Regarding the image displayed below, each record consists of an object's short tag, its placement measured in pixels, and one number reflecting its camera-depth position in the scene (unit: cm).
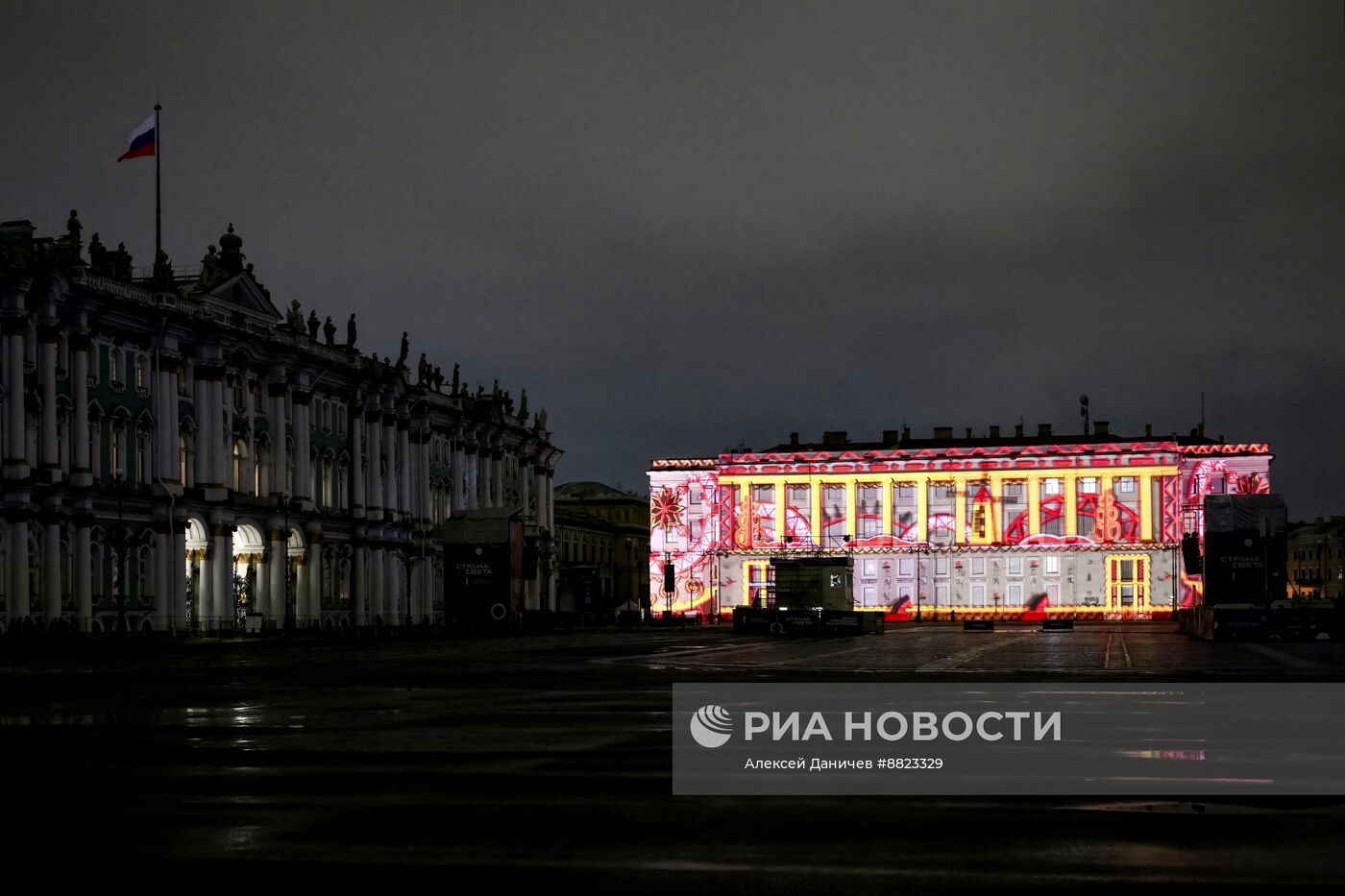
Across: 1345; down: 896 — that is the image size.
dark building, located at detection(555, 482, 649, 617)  14388
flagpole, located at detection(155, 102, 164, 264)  7325
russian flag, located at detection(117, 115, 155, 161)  7250
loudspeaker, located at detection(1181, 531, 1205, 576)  8369
